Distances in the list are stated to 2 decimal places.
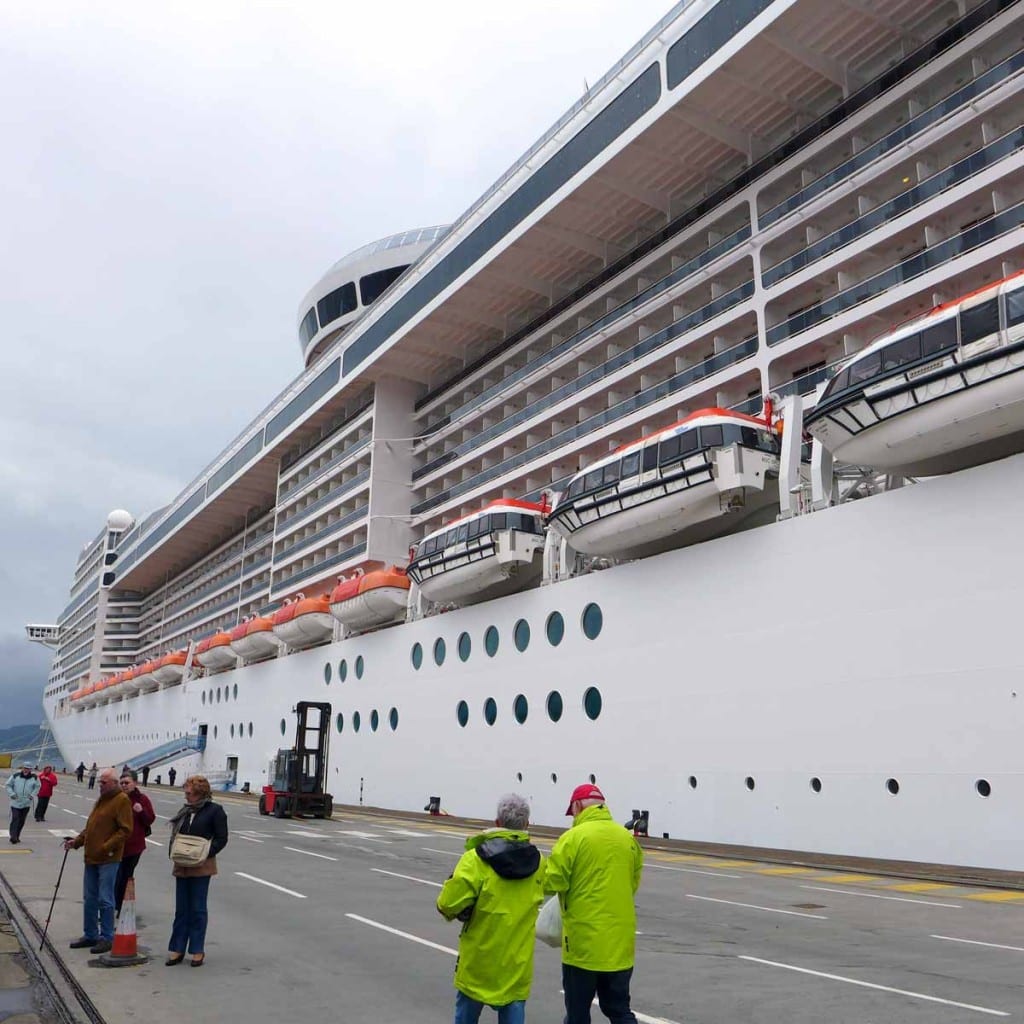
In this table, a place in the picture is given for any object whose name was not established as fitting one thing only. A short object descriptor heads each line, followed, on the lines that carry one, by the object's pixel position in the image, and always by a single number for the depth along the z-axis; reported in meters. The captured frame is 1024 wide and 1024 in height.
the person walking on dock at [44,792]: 23.66
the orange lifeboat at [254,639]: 43.33
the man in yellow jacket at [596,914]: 4.61
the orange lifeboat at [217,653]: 48.50
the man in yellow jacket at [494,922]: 4.49
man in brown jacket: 8.27
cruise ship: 15.66
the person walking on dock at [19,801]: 18.67
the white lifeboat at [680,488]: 19.72
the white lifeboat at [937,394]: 14.74
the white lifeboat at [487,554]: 26.56
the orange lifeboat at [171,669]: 58.04
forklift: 28.33
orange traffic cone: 7.77
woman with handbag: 7.63
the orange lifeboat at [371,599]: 33.00
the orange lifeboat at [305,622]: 38.50
